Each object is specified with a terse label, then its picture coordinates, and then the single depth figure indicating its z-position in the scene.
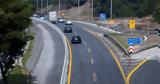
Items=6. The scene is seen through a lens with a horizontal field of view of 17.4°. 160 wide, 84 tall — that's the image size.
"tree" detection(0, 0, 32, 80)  33.94
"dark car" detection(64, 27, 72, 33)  104.12
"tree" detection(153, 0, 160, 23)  121.90
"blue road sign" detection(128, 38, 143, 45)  54.22
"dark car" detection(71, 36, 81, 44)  80.53
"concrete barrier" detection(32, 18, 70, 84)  44.92
